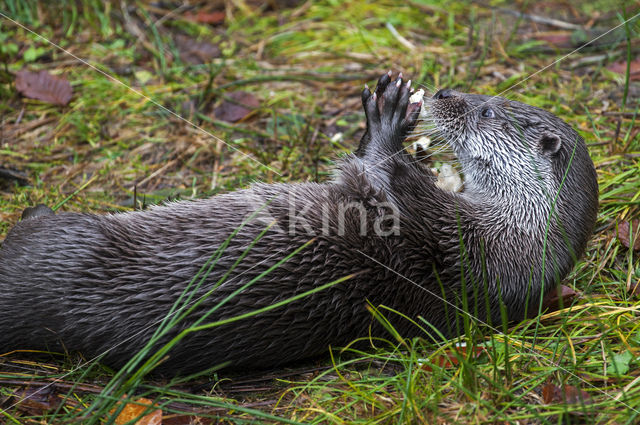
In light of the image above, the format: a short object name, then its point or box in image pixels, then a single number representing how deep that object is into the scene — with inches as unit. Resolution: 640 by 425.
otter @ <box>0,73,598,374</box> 166.2
